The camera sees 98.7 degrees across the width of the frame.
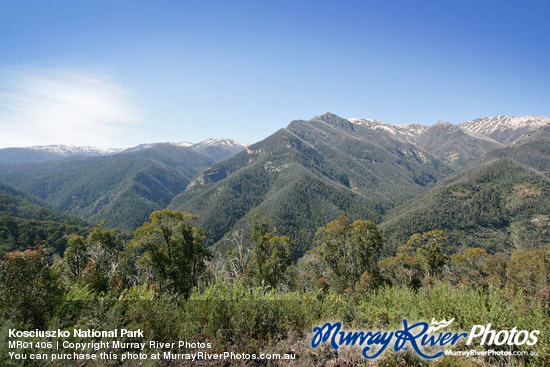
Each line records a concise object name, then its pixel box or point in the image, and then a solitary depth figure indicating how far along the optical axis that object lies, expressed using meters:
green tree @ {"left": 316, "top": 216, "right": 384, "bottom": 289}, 19.19
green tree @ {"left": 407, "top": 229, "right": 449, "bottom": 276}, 22.59
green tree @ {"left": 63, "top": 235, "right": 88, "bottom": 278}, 19.45
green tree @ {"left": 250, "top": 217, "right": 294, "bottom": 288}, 19.94
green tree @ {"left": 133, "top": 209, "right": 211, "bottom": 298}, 15.58
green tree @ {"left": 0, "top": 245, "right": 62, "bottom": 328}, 4.80
